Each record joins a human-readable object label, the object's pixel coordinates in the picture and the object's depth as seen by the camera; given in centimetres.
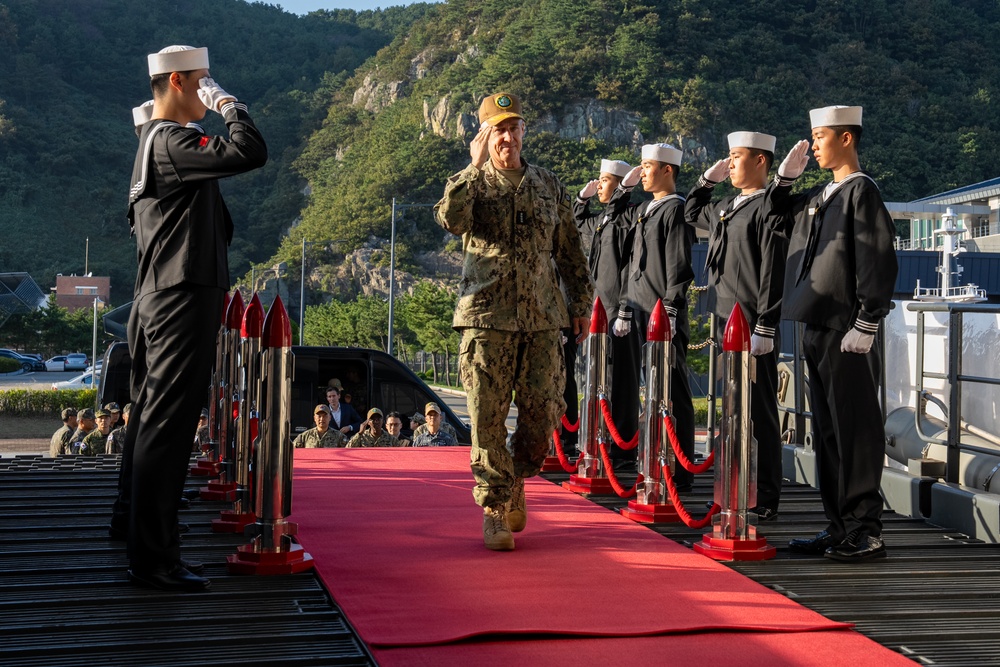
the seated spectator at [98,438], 1415
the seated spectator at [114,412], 1473
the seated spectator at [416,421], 1484
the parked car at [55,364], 7550
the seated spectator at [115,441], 1311
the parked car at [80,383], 4806
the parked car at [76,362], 7581
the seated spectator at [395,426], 1369
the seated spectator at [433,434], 1283
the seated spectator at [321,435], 1288
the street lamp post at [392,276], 4355
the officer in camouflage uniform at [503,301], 572
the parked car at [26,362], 7206
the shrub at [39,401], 3766
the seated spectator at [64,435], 1578
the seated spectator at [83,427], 1536
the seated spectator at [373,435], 1281
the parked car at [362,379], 1577
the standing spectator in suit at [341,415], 1455
